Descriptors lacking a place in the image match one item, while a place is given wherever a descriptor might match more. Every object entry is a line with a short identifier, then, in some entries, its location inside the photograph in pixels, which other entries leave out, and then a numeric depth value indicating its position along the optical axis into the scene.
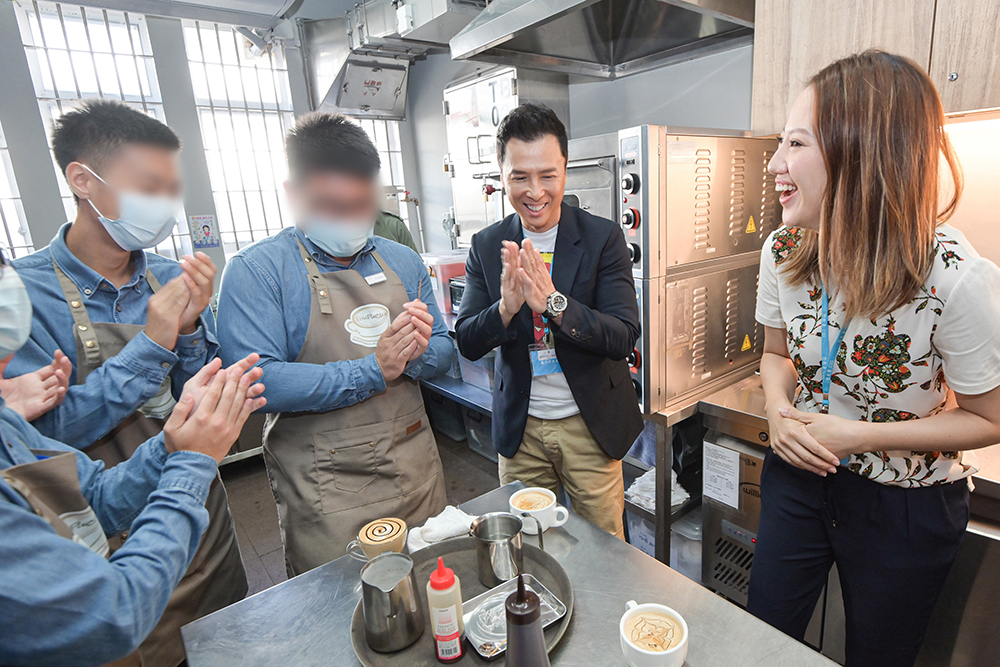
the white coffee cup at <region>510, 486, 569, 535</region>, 1.15
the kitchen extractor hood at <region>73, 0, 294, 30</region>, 3.44
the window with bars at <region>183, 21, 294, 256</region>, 4.23
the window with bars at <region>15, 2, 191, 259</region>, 3.69
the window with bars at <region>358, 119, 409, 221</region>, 5.08
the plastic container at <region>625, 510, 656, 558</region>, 2.33
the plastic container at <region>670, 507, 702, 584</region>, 2.26
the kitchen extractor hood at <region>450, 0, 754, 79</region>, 2.13
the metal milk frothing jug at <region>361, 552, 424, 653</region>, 0.85
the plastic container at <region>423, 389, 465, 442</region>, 4.16
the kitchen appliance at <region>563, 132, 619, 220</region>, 1.98
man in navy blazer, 1.55
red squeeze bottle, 0.83
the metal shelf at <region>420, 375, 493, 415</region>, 3.42
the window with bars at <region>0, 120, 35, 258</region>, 3.65
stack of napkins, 1.17
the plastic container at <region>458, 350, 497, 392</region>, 3.35
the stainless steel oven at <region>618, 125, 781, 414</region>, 1.87
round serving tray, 0.86
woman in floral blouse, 1.03
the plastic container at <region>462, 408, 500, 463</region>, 3.70
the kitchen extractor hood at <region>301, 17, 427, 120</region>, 4.06
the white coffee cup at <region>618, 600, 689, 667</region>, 0.77
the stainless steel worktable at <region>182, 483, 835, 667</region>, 0.85
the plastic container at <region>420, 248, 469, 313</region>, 3.59
